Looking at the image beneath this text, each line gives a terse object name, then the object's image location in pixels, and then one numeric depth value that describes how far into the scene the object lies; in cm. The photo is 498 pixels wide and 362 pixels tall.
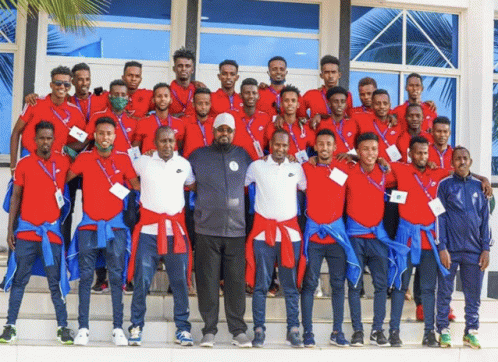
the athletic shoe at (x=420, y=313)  834
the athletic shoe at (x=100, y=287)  814
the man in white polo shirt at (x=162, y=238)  748
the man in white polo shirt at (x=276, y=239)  761
